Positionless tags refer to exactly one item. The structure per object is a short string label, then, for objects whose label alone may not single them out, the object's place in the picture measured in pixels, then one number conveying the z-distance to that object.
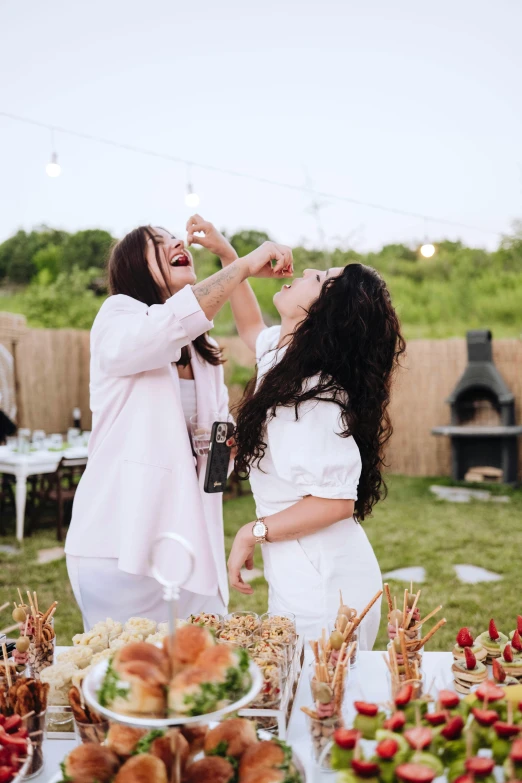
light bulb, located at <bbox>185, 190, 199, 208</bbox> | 6.57
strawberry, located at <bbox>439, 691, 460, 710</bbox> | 1.17
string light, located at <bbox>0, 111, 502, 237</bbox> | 6.16
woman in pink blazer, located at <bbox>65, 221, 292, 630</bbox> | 1.90
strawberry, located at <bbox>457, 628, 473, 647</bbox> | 1.54
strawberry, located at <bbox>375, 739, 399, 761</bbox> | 1.01
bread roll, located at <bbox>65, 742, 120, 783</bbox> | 0.98
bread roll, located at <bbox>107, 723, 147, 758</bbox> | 1.03
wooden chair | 6.64
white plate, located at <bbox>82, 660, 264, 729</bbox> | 0.85
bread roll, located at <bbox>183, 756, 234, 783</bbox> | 0.97
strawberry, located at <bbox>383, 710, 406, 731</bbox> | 1.09
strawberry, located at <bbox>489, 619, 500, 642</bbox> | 1.63
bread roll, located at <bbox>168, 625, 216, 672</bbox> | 0.94
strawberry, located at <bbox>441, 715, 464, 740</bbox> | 1.08
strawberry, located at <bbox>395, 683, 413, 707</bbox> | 1.17
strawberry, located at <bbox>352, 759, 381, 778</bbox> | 0.99
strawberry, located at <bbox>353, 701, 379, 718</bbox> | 1.17
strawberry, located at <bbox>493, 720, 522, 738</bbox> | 1.08
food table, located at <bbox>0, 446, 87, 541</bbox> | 6.46
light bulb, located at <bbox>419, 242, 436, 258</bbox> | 7.60
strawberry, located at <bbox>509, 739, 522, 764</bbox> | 0.98
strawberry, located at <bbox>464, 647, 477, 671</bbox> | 1.51
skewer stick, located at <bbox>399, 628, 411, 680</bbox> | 1.34
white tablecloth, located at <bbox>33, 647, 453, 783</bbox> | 1.24
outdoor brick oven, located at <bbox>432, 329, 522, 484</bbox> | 8.91
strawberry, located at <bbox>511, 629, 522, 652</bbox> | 1.55
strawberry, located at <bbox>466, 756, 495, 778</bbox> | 0.99
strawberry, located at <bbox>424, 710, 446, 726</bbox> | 1.11
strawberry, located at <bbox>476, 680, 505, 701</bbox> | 1.18
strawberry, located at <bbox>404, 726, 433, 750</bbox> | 1.03
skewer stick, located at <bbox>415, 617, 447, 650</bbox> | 1.42
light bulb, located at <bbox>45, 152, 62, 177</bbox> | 6.32
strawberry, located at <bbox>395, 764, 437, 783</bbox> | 0.95
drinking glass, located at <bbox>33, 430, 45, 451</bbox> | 7.16
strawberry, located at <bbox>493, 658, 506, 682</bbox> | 1.42
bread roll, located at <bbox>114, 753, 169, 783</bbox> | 0.94
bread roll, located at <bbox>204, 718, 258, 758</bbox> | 1.04
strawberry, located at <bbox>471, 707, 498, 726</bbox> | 1.11
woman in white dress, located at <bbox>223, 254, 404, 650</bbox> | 1.78
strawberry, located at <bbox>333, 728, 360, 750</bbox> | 1.06
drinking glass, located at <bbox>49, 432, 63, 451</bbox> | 7.29
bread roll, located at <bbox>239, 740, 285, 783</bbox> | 1.00
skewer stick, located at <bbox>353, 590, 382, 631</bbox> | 1.47
